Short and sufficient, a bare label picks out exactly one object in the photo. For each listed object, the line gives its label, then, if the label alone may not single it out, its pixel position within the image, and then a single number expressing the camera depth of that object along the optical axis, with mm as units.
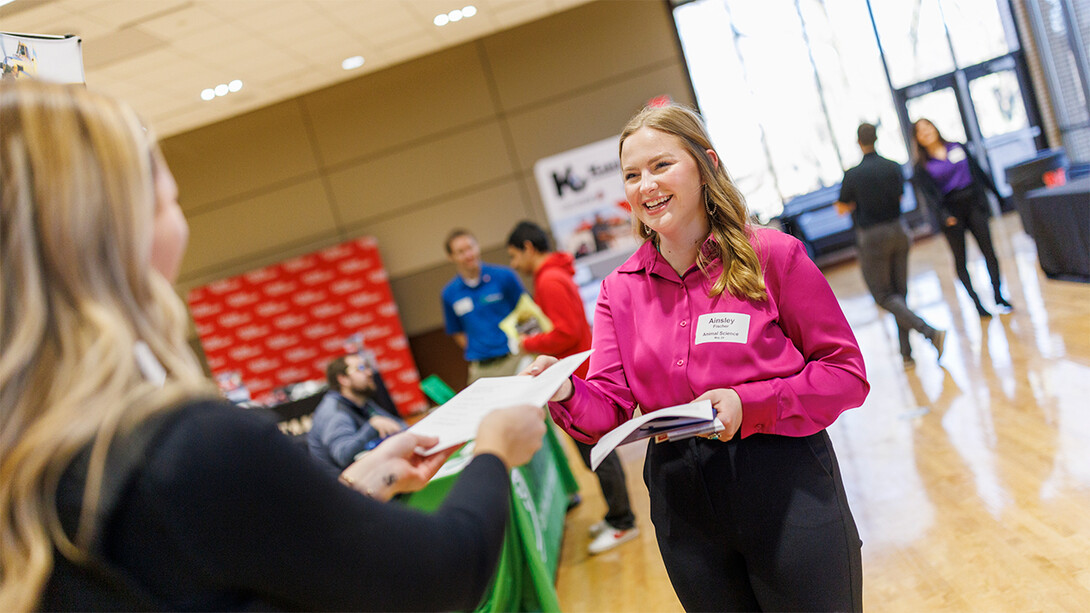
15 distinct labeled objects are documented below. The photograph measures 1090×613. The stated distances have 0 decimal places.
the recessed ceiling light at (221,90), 7762
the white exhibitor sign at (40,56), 1601
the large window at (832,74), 10867
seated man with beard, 3473
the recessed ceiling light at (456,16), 7684
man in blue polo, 5105
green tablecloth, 2879
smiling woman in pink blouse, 1452
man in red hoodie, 3865
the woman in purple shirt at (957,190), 5723
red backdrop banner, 9125
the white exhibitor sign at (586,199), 8422
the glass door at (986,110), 10906
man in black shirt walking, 5055
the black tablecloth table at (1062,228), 5684
